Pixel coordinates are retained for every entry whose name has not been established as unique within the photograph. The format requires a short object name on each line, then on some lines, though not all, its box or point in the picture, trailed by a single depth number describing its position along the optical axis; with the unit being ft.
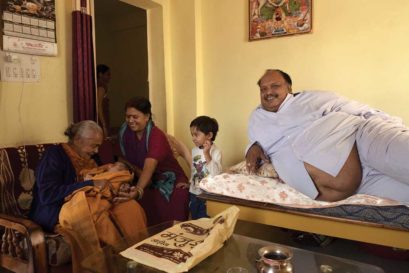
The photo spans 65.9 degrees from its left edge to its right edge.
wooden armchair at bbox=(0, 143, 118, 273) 4.11
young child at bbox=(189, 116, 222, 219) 6.85
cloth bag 3.62
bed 4.45
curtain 6.67
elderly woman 4.64
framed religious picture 8.09
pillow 6.10
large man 4.80
